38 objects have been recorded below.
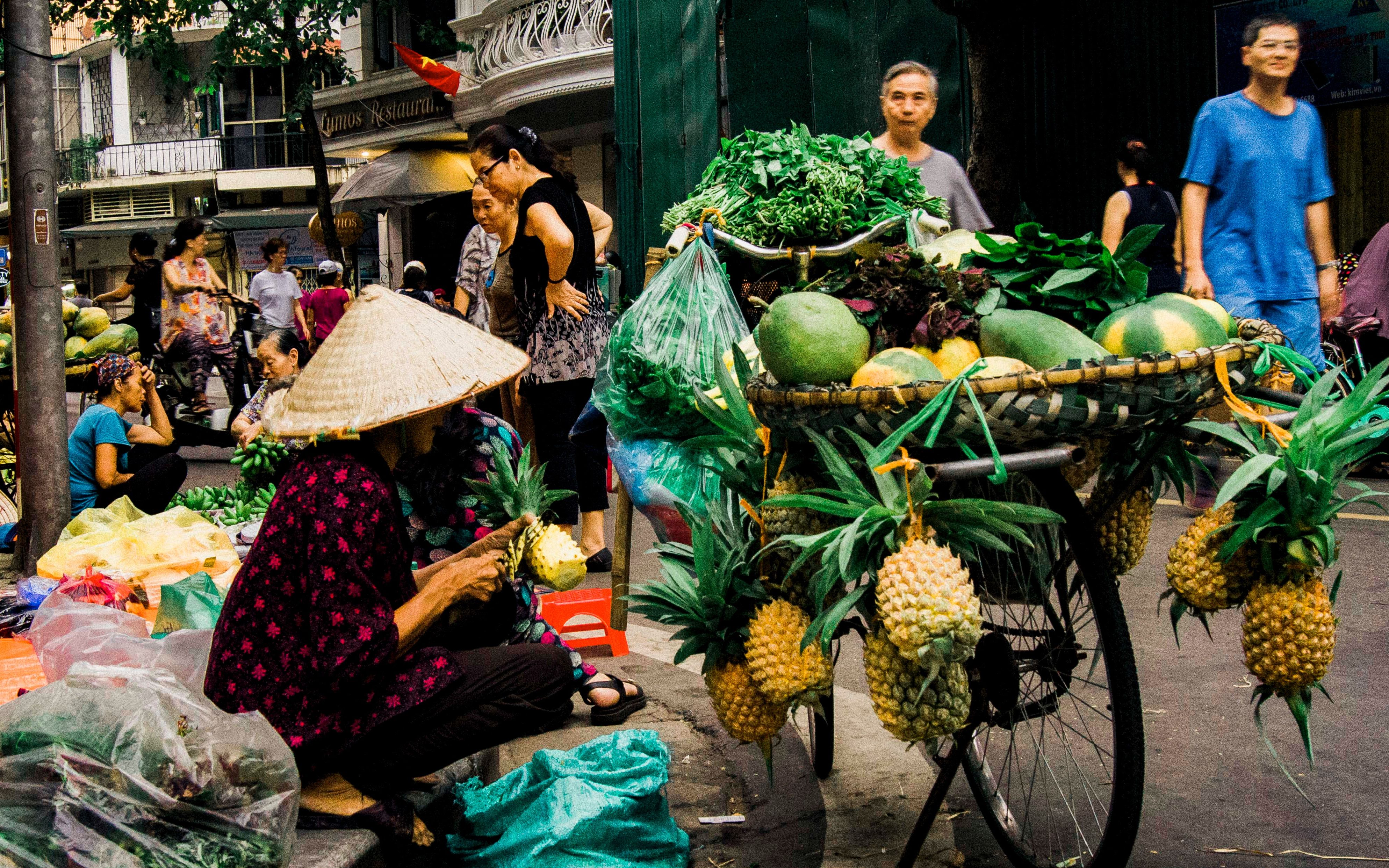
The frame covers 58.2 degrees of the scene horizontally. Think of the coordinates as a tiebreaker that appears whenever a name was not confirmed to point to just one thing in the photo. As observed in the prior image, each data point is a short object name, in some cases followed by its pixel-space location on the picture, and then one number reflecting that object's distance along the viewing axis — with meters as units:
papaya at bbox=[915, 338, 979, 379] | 2.37
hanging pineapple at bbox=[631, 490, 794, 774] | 2.46
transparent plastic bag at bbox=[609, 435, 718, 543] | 3.75
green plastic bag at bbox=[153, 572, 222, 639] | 3.76
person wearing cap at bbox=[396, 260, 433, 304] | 11.30
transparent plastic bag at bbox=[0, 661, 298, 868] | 2.09
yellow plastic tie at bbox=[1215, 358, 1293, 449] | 2.25
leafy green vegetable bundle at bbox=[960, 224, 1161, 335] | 2.45
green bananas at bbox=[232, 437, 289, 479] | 6.53
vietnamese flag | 17.19
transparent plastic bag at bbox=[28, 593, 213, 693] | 3.21
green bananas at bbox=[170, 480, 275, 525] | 6.21
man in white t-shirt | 12.20
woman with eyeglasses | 5.36
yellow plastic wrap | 4.97
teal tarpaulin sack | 2.67
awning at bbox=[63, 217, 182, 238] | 31.25
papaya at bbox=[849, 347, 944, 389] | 2.23
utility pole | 5.56
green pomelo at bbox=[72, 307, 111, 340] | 7.41
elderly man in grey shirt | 4.63
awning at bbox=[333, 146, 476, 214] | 17.59
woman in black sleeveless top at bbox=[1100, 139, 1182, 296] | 6.75
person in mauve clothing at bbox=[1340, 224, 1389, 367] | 7.62
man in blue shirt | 4.70
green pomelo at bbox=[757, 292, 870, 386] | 2.30
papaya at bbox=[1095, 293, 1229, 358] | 2.26
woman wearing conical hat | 2.45
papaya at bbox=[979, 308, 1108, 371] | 2.29
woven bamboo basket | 2.07
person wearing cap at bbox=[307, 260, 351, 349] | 11.14
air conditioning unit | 32.06
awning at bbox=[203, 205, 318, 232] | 28.23
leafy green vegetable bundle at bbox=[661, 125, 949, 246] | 3.73
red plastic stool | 4.43
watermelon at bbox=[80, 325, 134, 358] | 7.07
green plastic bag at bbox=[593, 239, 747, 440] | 3.81
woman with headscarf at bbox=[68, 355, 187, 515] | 5.95
